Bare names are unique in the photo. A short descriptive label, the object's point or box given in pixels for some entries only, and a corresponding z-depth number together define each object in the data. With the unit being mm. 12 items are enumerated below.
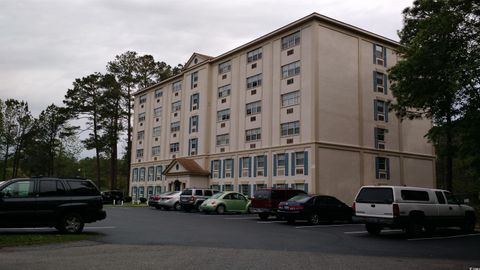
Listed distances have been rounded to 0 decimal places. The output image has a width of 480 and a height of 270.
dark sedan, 21500
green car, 29989
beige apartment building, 35969
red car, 24438
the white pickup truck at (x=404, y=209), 16516
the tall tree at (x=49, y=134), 75875
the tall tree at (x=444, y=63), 20656
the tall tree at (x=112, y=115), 64125
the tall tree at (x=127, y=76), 66625
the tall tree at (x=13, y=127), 72062
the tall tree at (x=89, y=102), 64500
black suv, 14383
